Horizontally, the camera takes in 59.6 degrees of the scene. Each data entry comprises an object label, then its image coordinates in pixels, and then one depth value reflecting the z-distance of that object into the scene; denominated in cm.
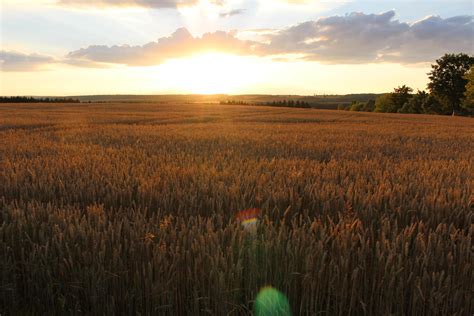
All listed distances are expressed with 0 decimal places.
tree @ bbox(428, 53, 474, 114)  6512
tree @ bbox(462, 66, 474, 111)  5728
